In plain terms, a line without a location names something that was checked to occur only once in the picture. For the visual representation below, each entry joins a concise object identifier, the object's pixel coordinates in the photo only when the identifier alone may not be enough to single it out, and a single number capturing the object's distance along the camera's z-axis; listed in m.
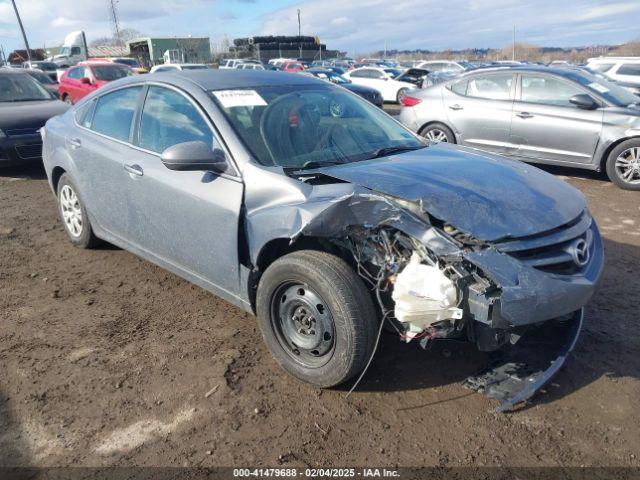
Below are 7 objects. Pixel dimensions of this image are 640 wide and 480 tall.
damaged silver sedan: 2.54
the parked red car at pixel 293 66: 27.69
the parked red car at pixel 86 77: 15.01
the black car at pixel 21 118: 7.95
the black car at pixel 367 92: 15.12
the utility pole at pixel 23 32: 35.42
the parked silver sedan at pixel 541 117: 7.09
